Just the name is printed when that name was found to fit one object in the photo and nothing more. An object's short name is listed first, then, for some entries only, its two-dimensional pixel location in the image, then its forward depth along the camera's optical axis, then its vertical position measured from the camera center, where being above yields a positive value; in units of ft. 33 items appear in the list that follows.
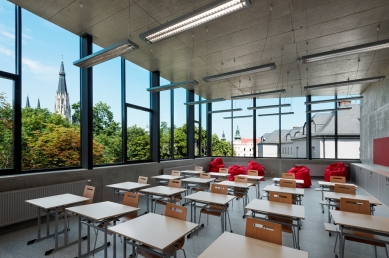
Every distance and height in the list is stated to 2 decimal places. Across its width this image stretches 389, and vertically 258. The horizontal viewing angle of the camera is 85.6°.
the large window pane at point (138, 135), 20.98 -0.22
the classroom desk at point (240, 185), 14.45 -3.72
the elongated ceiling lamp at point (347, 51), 11.39 +4.61
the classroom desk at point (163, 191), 12.57 -3.67
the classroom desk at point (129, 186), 14.24 -3.78
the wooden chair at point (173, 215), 7.43 -3.28
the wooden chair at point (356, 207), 8.86 -3.34
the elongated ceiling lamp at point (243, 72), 14.08 +4.39
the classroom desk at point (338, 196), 11.62 -3.71
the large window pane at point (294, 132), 32.04 +0.07
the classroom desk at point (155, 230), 6.37 -3.30
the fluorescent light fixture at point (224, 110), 26.81 +2.90
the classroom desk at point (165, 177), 18.04 -3.90
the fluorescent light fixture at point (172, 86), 16.51 +3.91
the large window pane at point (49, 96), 13.87 +2.65
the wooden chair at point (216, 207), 11.48 -4.32
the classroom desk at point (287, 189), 12.79 -3.76
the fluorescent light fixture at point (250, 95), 19.10 +3.64
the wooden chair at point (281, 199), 10.37 -3.47
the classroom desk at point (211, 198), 10.80 -3.57
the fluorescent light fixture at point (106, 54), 10.88 +4.47
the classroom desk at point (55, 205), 10.09 -3.55
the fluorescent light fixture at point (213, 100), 21.59 +3.38
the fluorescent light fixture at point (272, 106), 23.20 +3.00
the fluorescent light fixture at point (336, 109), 23.62 +2.66
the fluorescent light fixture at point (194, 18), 8.09 +5.01
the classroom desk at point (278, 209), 8.79 -3.47
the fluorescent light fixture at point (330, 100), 20.95 +3.26
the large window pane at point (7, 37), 12.80 +5.98
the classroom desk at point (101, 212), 8.49 -3.40
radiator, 11.57 -3.96
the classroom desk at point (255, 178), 18.54 -4.08
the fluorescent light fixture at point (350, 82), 16.07 +3.97
